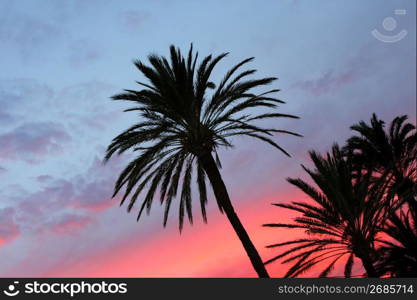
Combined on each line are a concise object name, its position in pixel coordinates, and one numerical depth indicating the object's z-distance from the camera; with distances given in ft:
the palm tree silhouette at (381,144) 102.63
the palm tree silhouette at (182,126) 63.00
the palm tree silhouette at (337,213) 72.08
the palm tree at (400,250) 87.15
